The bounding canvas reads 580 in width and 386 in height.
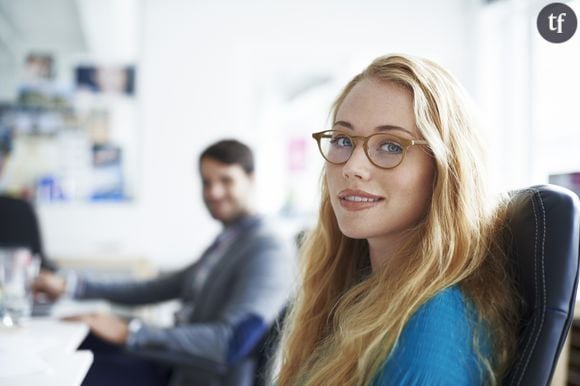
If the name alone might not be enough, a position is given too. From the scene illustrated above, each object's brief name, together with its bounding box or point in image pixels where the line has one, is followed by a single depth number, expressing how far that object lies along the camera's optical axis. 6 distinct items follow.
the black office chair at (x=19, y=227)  3.08
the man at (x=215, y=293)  1.69
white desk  0.99
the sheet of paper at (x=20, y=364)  1.02
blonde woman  0.84
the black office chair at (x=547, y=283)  0.82
